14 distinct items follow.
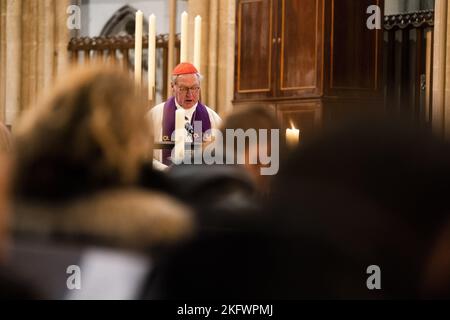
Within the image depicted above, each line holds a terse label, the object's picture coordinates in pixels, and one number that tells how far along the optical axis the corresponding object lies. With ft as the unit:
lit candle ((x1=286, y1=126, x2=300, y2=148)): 16.92
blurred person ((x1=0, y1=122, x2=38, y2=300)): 7.89
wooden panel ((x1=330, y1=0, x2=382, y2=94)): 47.52
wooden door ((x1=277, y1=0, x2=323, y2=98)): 47.47
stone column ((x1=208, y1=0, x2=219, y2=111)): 54.29
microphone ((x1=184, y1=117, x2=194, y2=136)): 25.49
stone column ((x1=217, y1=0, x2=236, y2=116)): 54.13
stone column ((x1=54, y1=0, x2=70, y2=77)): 64.28
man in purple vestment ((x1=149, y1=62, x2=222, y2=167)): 25.57
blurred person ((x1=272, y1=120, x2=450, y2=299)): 7.80
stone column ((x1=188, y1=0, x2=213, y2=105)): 54.29
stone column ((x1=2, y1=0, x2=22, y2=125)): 63.46
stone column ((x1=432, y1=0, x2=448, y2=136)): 45.34
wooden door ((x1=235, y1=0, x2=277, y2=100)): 50.06
